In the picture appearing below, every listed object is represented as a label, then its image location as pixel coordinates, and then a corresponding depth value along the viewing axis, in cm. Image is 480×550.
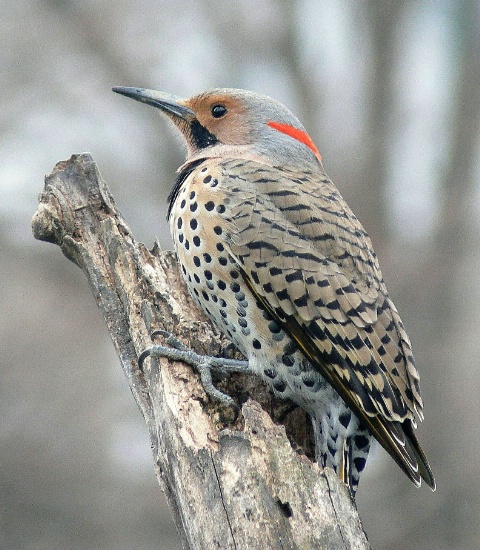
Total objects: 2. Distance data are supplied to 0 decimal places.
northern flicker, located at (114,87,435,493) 797
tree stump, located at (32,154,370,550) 623
